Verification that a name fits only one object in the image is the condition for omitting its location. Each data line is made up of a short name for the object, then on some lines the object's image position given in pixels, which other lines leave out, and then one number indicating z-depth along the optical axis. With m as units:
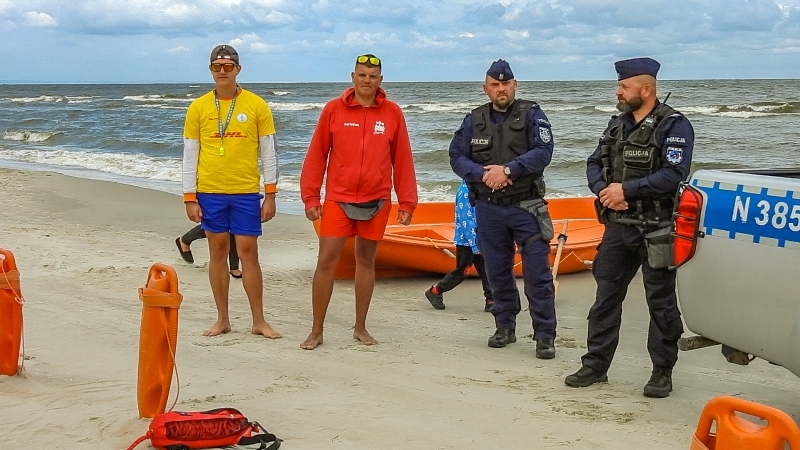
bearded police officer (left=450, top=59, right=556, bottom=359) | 5.65
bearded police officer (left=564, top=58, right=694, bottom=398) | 4.64
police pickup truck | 3.62
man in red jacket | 5.71
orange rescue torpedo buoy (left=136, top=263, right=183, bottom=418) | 4.13
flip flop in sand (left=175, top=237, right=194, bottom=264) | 8.47
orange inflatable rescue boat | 8.31
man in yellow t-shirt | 5.79
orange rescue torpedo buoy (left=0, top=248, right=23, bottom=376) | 4.82
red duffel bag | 3.82
